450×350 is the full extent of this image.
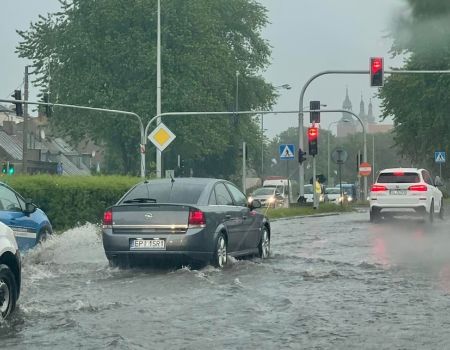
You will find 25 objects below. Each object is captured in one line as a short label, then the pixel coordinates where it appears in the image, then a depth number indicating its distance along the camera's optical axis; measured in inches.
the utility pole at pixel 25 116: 1833.2
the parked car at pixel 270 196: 1999.0
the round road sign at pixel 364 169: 2007.9
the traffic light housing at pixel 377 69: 1374.3
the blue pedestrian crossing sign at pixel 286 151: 1638.8
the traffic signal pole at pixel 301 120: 1549.7
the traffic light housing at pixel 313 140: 1599.4
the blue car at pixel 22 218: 584.4
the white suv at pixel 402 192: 1187.3
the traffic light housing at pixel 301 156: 1582.2
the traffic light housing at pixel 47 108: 1702.9
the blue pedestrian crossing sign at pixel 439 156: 2114.9
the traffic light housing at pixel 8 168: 1980.8
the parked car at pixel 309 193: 2366.9
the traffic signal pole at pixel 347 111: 1713.8
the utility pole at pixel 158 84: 1804.9
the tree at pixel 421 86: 1994.3
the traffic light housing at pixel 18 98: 1540.4
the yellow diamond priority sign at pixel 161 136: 1290.6
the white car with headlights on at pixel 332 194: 2402.1
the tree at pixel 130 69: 2154.3
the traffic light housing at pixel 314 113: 1592.0
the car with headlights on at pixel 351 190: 3019.2
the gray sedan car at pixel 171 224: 543.8
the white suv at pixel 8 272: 351.3
